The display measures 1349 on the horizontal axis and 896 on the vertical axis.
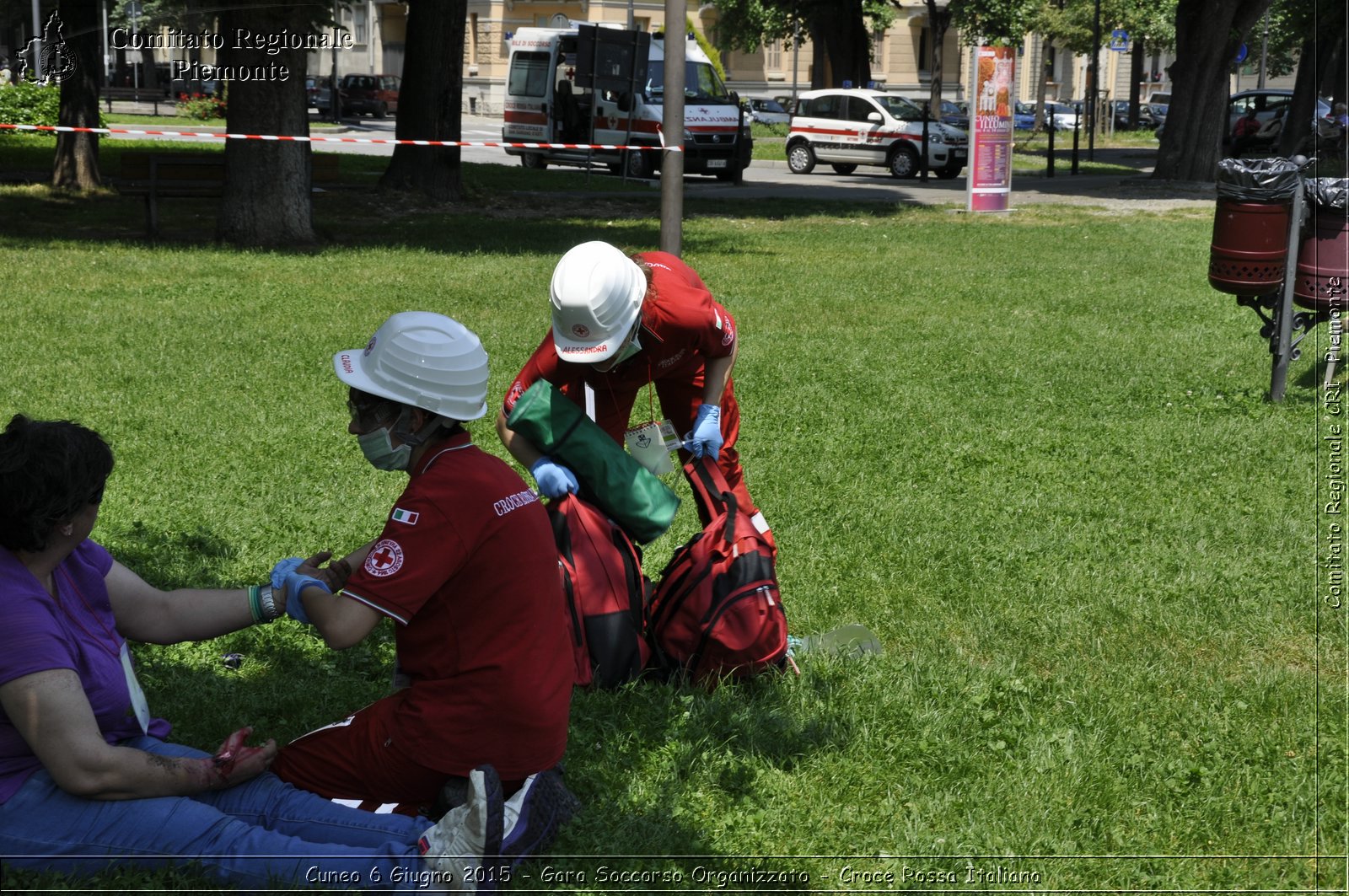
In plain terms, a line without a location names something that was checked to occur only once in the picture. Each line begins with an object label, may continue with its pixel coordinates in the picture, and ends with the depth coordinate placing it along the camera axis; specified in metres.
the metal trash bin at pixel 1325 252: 7.70
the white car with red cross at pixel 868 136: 28.59
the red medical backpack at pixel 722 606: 4.14
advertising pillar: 20.38
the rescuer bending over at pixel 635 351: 3.95
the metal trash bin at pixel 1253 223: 7.63
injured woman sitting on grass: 2.91
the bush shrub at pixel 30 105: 26.12
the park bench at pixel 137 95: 50.34
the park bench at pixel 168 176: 14.47
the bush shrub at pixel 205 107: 41.28
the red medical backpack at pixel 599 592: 4.05
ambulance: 25.83
